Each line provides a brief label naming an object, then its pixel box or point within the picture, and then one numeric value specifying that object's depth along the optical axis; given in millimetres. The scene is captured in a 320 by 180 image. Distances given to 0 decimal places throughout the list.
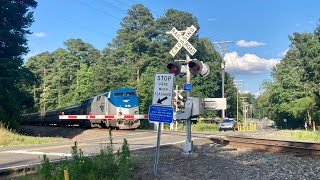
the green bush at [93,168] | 7680
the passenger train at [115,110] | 28109
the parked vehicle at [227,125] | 42062
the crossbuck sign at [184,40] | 12052
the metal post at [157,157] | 8788
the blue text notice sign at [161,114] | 8891
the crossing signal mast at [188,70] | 11336
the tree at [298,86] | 55616
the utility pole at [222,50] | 61125
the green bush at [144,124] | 45500
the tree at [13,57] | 29141
